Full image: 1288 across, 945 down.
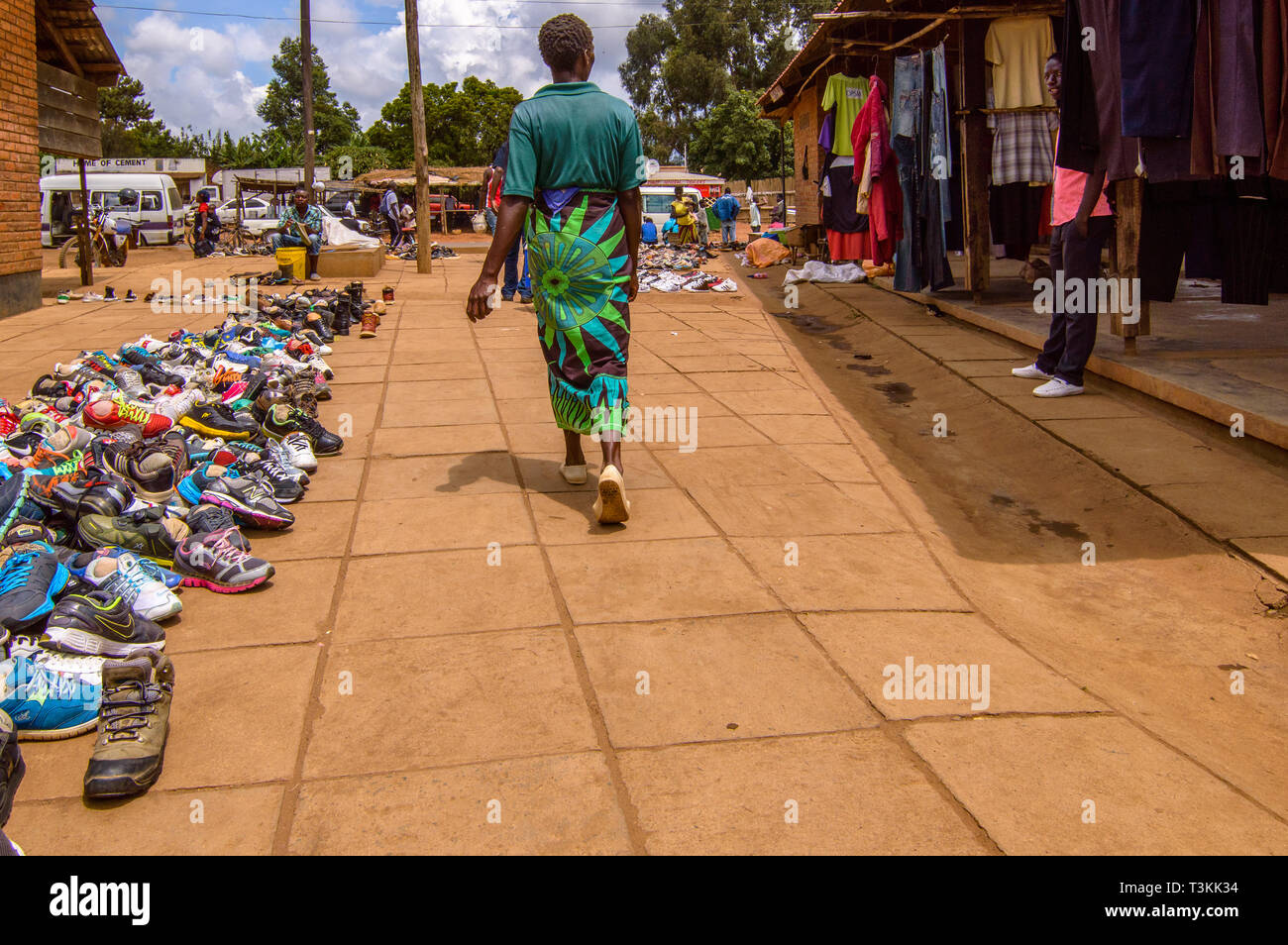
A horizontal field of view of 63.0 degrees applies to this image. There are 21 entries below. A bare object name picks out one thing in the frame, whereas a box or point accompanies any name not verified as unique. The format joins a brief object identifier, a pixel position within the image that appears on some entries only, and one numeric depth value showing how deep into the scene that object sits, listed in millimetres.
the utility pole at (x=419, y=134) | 15812
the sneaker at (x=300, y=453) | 4852
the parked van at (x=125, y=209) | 27797
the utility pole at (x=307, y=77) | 21922
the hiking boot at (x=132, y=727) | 2307
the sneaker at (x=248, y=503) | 4074
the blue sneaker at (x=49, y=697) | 2588
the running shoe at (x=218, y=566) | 3508
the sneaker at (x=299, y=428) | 5203
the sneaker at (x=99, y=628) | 2875
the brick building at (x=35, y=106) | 11547
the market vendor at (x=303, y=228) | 14430
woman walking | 4156
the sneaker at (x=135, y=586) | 3217
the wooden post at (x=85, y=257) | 15695
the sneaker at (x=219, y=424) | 5234
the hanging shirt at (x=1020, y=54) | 8844
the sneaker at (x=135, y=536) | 3621
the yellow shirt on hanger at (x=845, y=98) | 11500
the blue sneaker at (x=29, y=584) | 2938
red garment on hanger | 10398
